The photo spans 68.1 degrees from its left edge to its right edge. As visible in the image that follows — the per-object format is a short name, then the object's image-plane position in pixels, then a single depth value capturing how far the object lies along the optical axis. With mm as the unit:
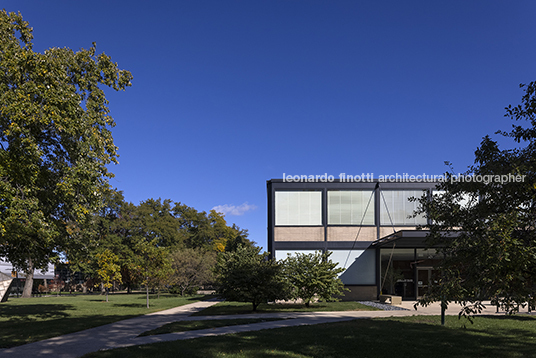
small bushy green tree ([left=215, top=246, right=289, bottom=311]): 20266
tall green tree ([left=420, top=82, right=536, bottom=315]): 6684
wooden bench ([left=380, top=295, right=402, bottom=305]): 26667
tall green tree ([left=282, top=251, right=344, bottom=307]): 23375
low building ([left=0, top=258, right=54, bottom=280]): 60216
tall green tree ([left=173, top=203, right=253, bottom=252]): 63250
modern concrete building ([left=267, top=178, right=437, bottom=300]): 30219
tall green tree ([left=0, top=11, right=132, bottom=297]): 12805
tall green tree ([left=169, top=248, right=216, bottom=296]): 38031
